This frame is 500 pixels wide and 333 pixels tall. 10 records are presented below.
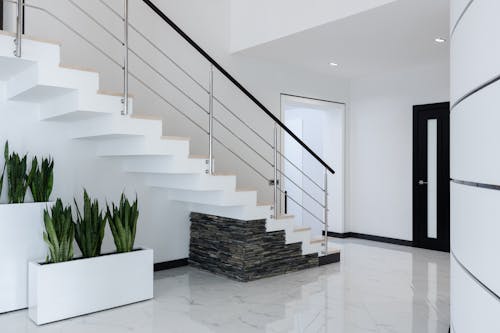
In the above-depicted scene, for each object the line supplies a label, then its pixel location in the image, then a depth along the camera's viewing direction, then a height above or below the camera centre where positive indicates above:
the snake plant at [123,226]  3.71 -0.49
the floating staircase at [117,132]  3.13 +0.28
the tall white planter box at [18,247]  3.45 -0.63
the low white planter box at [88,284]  3.25 -0.90
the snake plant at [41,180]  3.70 -0.11
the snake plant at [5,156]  3.57 +0.08
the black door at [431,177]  6.01 -0.12
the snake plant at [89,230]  3.53 -0.50
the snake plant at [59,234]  3.36 -0.50
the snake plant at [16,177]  3.61 -0.08
